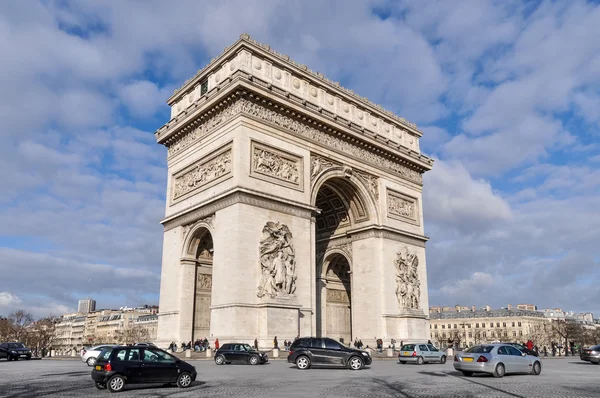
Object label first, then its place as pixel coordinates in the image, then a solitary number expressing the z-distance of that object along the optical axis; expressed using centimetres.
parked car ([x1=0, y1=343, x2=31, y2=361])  3078
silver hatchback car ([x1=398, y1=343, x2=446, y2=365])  2514
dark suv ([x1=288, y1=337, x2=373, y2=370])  1967
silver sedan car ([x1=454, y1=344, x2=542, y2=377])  1694
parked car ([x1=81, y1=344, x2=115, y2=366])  2250
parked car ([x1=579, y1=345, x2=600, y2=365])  2602
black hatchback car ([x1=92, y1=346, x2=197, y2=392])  1277
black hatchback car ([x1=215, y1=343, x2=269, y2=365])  2205
